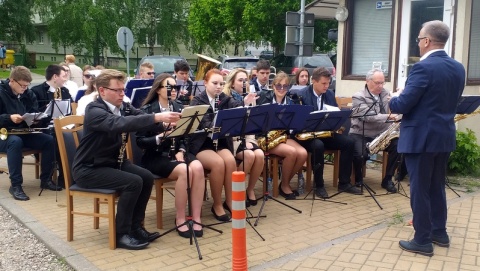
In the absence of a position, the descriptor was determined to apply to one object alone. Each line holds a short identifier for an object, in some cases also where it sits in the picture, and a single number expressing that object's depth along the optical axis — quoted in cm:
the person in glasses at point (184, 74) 847
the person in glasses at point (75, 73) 1060
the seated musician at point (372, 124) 707
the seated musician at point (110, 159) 484
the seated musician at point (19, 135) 691
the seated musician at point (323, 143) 703
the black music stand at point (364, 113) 666
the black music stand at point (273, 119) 552
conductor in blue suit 463
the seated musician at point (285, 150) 678
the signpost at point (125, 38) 1534
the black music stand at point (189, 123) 468
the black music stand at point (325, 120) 625
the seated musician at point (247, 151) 628
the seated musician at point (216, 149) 577
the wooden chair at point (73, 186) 498
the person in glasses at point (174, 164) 539
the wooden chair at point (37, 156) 705
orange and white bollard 362
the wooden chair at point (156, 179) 554
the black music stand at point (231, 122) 514
